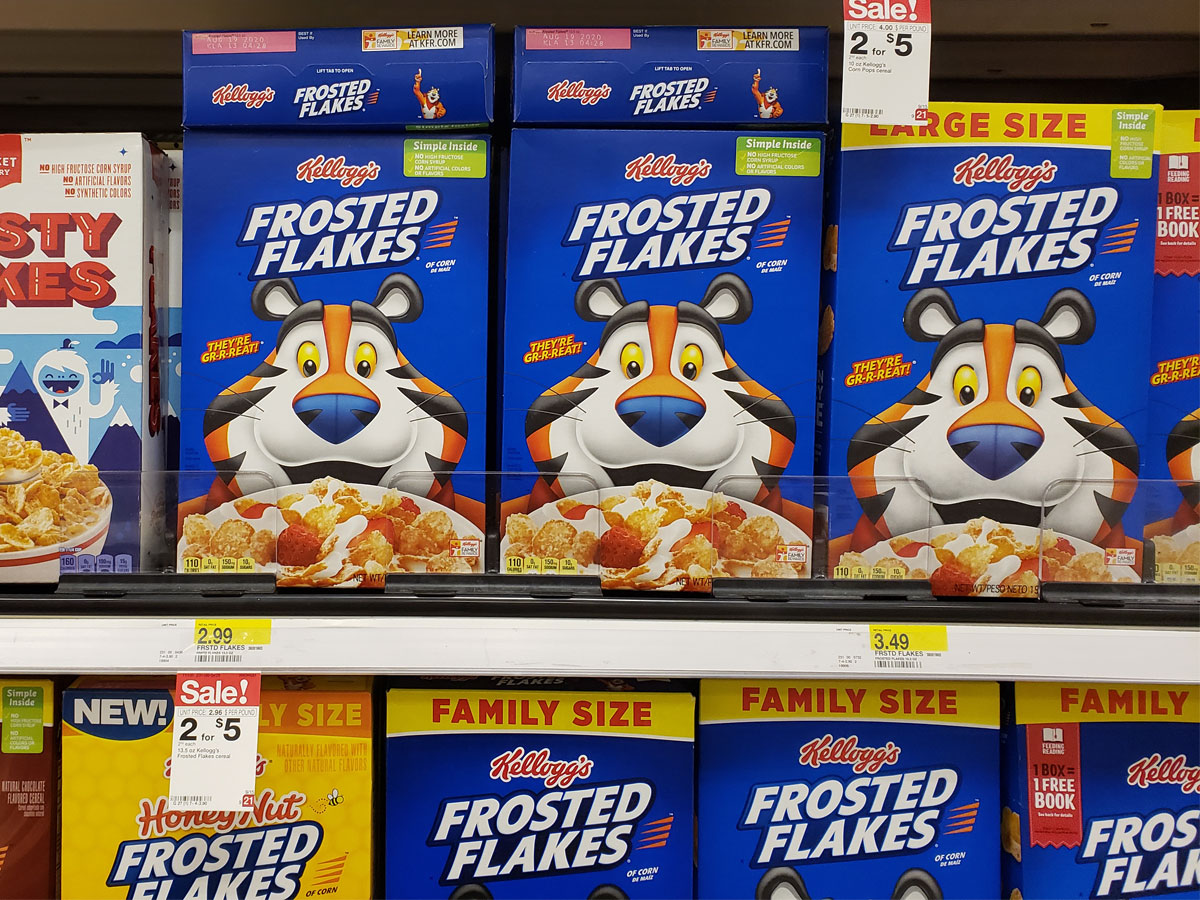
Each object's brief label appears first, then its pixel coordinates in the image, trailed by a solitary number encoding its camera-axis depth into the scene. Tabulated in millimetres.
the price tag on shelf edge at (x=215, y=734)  1127
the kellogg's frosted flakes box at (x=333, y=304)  1243
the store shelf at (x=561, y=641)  1114
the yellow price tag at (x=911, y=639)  1129
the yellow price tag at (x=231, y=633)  1122
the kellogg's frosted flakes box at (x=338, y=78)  1231
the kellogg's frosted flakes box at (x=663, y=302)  1241
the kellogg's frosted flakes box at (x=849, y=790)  1234
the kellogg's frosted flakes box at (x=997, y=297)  1231
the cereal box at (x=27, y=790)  1196
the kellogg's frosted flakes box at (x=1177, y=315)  1269
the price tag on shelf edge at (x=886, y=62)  1164
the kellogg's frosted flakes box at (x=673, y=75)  1235
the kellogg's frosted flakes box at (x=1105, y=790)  1218
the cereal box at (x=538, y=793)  1225
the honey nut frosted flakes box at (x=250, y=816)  1188
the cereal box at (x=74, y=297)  1231
